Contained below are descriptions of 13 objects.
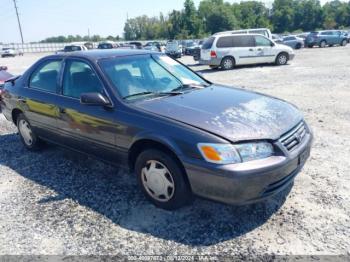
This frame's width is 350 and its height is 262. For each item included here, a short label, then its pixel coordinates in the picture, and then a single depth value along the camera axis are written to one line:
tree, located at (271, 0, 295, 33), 94.00
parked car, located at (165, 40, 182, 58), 28.02
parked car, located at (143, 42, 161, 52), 29.73
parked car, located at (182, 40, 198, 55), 31.34
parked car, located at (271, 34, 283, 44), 32.50
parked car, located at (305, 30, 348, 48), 32.91
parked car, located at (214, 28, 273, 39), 19.87
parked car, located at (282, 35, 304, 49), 33.31
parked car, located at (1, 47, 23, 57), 49.02
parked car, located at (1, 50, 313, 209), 2.92
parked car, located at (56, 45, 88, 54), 28.66
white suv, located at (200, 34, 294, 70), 16.16
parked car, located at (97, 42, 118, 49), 32.24
